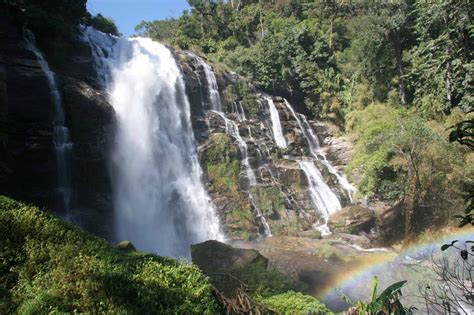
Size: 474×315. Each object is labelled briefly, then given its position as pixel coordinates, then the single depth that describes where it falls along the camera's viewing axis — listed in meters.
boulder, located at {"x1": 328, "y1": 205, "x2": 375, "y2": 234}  19.58
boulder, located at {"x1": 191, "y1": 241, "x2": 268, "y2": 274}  11.51
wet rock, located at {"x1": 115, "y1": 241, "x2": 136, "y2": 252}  10.41
